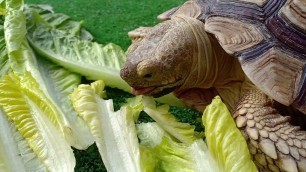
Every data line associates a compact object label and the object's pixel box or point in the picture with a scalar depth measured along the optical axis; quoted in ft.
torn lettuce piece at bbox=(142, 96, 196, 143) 1.04
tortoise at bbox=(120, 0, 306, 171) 0.93
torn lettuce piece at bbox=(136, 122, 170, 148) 1.06
